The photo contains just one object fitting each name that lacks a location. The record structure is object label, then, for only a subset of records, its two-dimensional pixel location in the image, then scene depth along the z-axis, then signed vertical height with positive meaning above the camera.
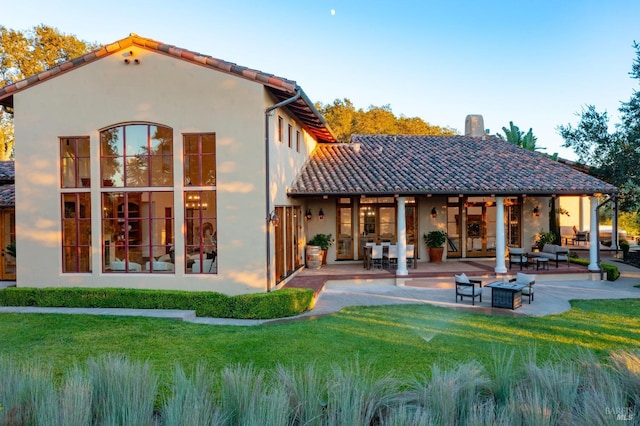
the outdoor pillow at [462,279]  11.21 -1.86
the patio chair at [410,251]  14.48 -1.35
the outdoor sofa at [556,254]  15.52 -1.66
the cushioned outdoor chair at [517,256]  15.13 -1.67
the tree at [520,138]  25.89 +4.91
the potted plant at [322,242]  16.69 -1.14
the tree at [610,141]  17.02 +3.23
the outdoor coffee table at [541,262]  14.72 -1.94
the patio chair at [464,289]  11.02 -2.13
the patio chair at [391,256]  14.66 -1.54
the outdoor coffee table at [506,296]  10.22 -2.14
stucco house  10.72 +1.26
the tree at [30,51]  27.84 +11.93
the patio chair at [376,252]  15.06 -1.43
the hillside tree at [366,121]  40.78 +9.85
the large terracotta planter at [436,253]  17.25 -1.71
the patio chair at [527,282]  11.01 -1.92
